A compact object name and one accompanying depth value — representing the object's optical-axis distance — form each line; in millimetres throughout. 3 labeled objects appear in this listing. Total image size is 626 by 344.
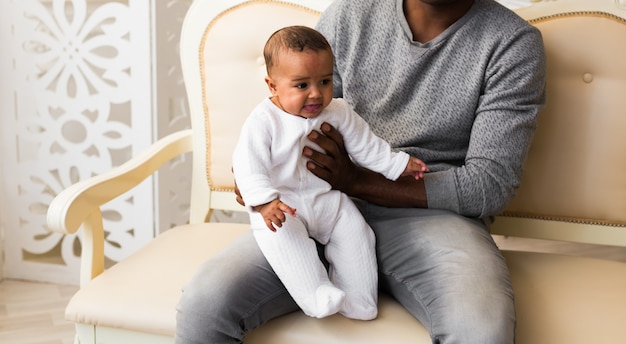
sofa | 1355
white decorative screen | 2355
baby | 1287
